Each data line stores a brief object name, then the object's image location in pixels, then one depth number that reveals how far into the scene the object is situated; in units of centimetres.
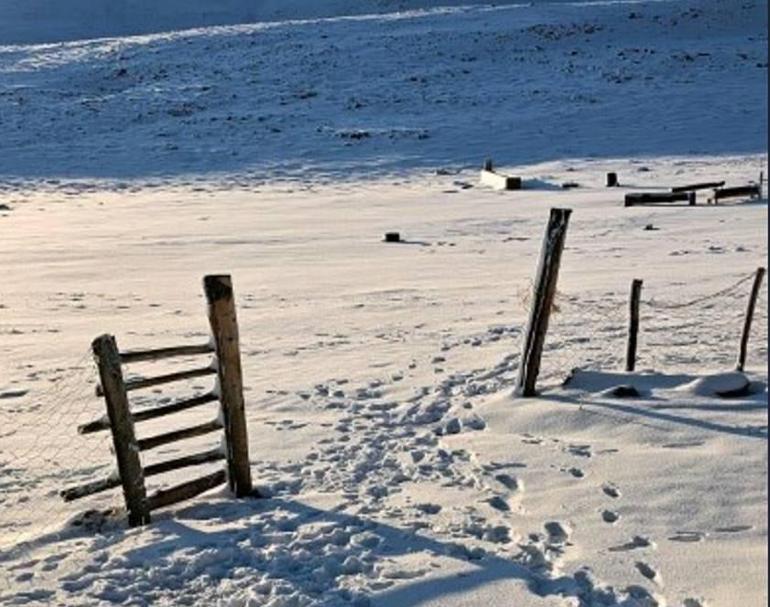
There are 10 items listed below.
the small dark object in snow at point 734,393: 848
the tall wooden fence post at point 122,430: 675
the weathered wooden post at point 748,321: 902
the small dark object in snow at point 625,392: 877
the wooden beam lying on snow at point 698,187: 2389
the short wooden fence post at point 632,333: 958
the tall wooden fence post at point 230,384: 712
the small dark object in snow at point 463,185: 2988
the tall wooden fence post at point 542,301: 879
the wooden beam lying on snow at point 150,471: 707
